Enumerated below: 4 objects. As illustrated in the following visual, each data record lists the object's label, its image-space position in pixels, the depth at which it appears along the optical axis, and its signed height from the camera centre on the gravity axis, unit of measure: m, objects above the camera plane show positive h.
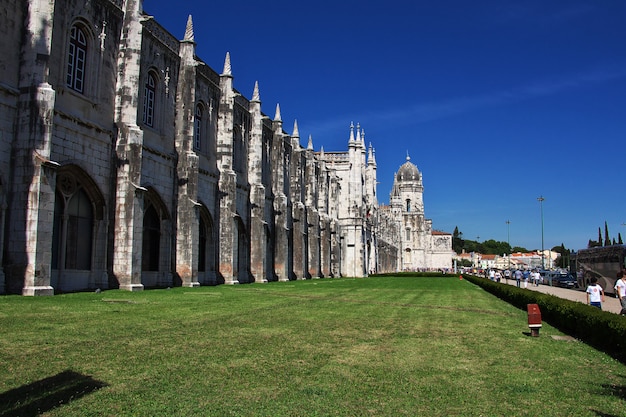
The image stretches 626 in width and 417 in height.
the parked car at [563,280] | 49.50 -1.41
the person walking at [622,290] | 13.22 -0.62
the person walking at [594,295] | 15.28 -0.86
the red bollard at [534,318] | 11.93 -1.19
